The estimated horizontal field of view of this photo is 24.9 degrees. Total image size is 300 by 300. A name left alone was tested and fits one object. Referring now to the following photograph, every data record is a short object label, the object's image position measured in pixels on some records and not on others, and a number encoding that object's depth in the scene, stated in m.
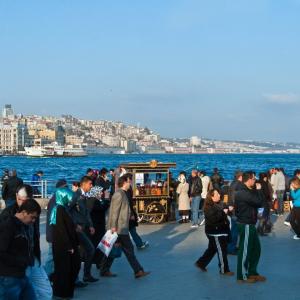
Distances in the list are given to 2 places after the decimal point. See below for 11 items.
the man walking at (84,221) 9.12
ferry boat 181.88
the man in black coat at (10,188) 15.80
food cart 17.61
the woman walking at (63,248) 8.42
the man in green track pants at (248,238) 9.49
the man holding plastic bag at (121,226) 9.88
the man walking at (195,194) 17.12
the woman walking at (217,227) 10.04
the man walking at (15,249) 5.88
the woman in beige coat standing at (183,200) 18.22
